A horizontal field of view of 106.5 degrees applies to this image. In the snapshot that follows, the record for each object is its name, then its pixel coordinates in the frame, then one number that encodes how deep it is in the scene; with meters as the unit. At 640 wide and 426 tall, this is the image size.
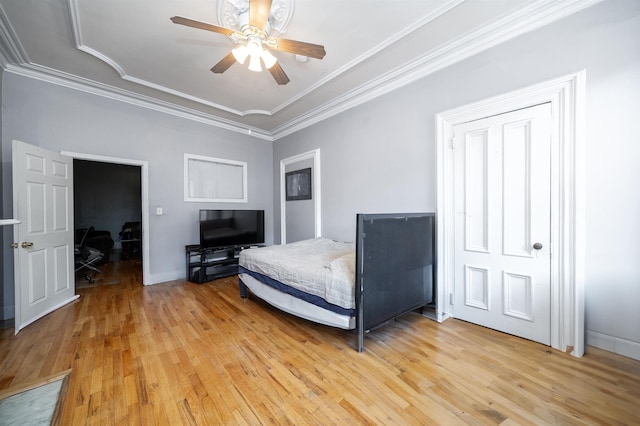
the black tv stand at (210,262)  3.96
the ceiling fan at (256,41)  1.73
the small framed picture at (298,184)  4.45
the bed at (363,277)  1.91
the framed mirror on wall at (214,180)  4.33
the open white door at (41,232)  2.47
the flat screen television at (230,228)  4.07
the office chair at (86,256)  4.24
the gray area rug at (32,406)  1.34
